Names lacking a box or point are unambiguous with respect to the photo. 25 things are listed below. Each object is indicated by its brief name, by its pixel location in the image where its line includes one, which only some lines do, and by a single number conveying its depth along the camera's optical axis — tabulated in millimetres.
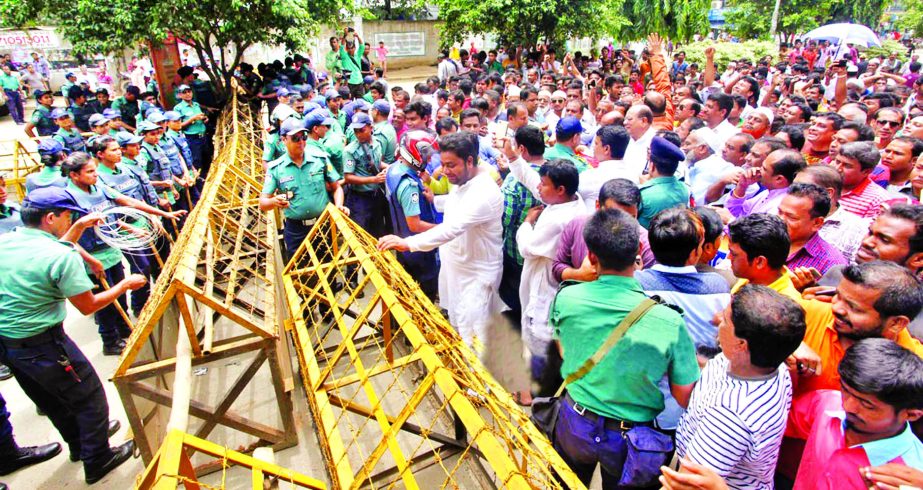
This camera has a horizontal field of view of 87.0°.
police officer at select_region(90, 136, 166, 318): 4703
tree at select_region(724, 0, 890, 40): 21500
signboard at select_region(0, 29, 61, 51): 18250
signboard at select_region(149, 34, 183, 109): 10567
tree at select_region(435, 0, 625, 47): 13070
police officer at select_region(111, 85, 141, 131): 9266
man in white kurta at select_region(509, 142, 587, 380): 3037
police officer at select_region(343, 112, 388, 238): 5000
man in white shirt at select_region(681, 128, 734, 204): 4336
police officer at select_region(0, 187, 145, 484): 2840
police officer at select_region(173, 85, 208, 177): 8570
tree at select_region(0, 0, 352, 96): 8172
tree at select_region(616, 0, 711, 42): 16406
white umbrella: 11055
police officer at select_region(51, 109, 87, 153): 6926
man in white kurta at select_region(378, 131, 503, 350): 3232
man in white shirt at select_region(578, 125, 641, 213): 3789
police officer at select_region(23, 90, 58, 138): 8867
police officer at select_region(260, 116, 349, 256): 4359
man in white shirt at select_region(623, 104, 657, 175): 4832
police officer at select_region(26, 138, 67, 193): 5184
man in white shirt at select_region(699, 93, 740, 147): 5344
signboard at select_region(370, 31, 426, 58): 23375
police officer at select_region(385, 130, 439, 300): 4043
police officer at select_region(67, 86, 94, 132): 9211
